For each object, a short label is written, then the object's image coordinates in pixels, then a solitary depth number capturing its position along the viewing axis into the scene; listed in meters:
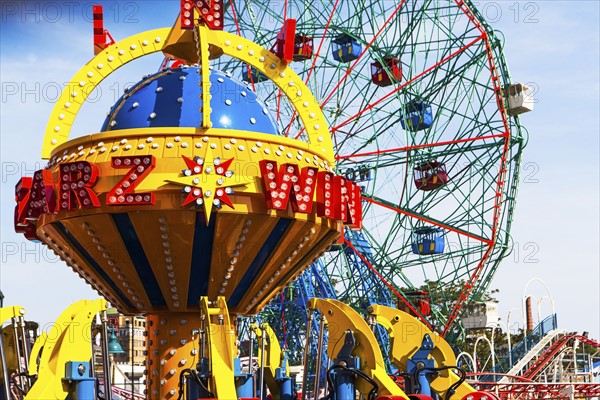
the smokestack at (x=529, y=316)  77.11
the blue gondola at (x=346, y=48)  49.72
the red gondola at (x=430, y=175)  49.62
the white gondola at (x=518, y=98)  48.53
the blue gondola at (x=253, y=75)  49.97
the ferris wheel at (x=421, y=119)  49.22
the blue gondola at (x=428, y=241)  50.56
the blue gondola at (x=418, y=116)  49.88
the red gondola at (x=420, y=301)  52.28
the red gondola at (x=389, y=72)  50.06
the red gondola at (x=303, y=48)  45.22
